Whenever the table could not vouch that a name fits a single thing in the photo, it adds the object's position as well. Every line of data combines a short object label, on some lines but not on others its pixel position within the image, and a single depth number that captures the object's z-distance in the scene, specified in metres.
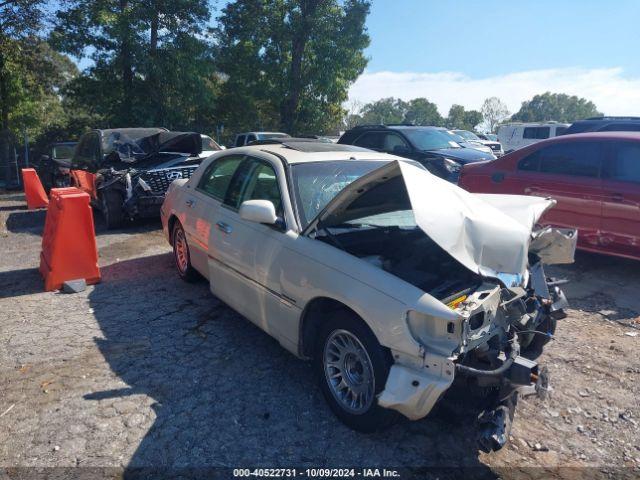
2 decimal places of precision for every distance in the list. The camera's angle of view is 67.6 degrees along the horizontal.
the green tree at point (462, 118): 95.50
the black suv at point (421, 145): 9.40
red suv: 5.55
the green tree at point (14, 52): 16.41
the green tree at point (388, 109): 100.69
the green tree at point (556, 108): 104.06
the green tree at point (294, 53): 23.23
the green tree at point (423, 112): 96.39
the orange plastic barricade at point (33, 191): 11.42
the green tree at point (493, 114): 95.19
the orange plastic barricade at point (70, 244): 5.30
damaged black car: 8.22
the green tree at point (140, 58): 16.70
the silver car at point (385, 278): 2.55
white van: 23.92
